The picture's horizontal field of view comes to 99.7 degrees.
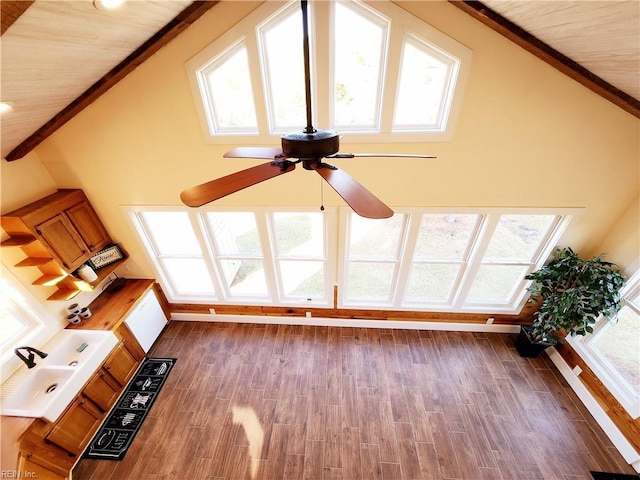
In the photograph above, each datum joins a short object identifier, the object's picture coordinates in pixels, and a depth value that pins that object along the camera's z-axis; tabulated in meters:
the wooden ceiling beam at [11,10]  1.30
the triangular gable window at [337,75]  2.38
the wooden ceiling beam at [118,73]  2.30
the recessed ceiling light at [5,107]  2.02
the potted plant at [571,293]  2.95
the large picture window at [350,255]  3.51
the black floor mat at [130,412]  3.08
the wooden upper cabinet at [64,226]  2.83
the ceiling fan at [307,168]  1.19
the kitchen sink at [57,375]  2.70
